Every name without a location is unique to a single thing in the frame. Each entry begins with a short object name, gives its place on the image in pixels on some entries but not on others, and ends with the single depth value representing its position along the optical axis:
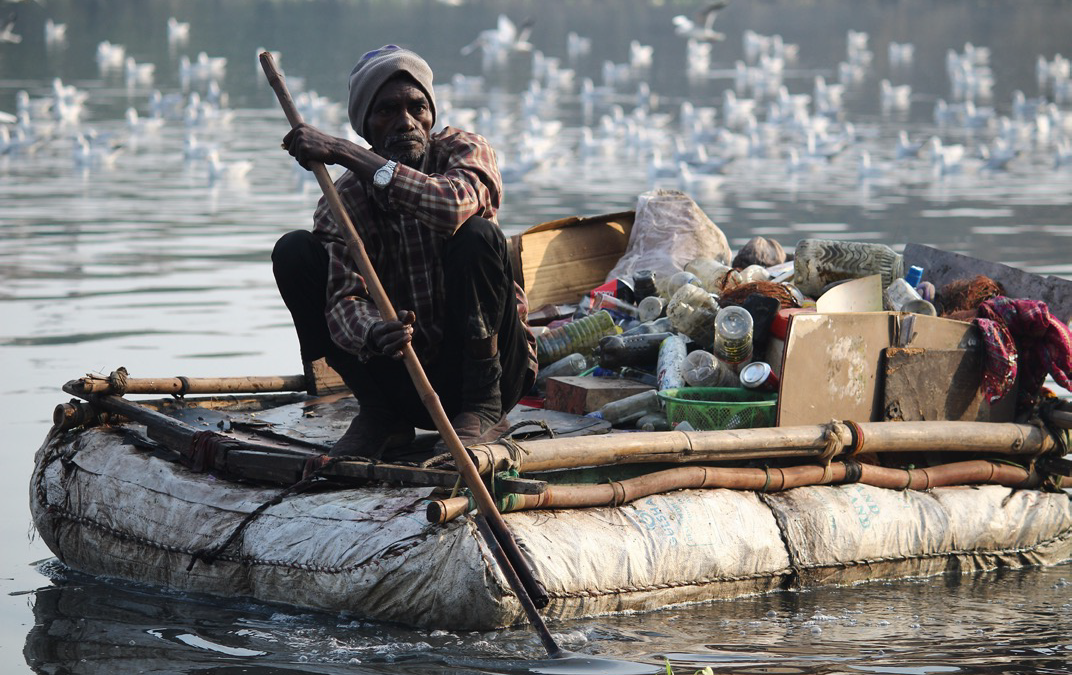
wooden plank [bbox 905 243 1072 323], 12.16
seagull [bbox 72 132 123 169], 39.16
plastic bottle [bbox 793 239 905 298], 12.41
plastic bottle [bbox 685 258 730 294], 13.27
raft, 8.95
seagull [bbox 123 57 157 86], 63.97
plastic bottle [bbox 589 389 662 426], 11.37
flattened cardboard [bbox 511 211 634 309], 14.41
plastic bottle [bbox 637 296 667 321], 13.05
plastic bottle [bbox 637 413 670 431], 11.07
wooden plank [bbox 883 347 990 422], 10.95
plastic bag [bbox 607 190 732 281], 14.45
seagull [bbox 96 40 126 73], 71.66
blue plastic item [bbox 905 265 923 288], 12.72
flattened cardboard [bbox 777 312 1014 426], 10.43
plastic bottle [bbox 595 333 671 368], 12.30
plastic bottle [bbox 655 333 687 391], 11.51
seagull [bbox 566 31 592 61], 86.21
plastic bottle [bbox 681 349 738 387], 11.30
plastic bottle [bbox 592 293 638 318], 13.50
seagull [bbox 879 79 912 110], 61.08
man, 9.30
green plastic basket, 10.59
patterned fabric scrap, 11.13
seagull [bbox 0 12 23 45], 63.56
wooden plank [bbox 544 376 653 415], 11.54
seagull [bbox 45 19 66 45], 82.37
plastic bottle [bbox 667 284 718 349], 11.94
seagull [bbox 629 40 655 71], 78.25
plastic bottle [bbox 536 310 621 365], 12.99
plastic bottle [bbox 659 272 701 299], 13.14
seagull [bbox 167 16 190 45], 83.87
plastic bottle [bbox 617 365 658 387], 12.16
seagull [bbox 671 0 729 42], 73.94
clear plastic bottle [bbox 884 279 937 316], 12.03
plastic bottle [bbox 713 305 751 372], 11.10
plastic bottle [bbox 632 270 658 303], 13.68
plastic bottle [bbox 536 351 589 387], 12.78
